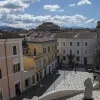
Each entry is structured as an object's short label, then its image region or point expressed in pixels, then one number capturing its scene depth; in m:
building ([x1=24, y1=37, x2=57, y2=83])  22.22
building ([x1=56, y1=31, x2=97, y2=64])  32.52
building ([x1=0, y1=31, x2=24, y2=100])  15.24
